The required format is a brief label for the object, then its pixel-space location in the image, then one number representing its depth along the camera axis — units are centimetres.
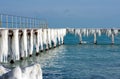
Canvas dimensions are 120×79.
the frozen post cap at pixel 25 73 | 1203
